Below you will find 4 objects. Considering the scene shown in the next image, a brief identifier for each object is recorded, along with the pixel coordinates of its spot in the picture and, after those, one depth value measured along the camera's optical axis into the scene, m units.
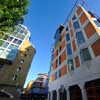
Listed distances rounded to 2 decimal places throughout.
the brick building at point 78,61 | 9.38
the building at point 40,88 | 29.80
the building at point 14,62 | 18.25
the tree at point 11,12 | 6.82
